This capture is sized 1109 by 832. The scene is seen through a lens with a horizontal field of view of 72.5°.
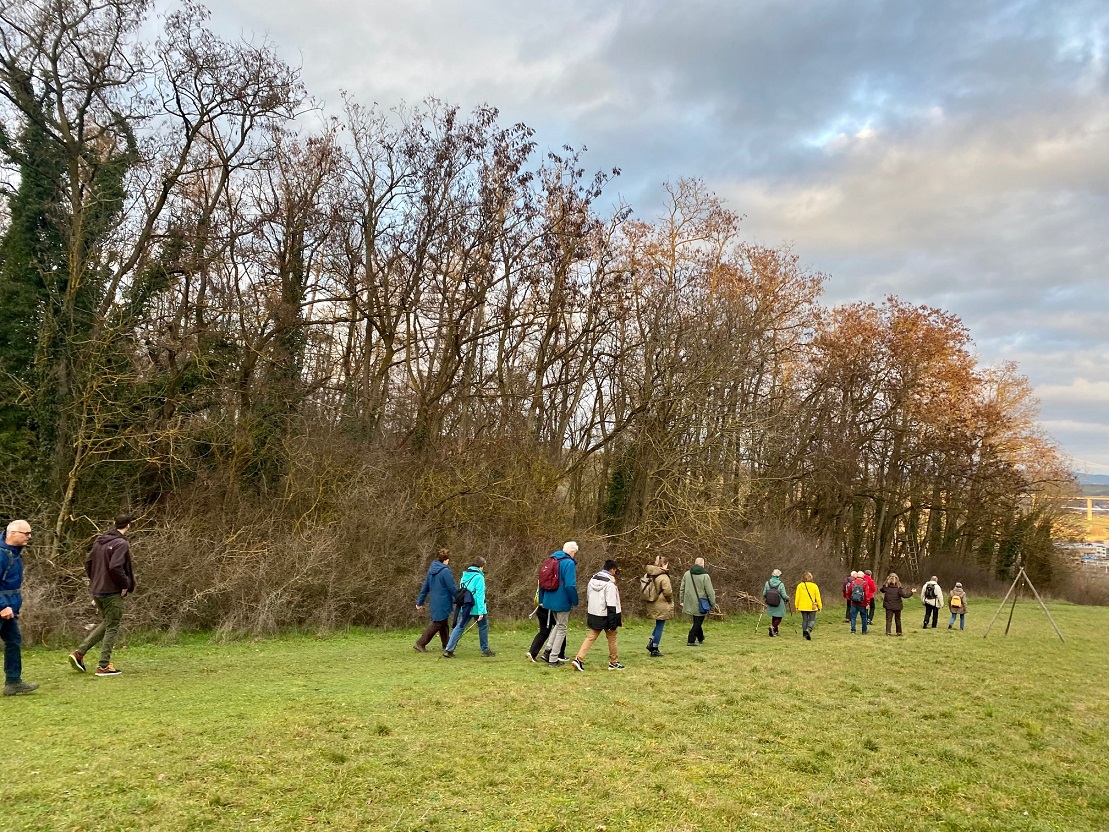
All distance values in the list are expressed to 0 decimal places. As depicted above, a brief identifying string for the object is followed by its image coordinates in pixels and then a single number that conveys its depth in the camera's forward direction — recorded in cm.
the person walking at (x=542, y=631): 1194
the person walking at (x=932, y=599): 2172
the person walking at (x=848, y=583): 2020
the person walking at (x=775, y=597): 1778
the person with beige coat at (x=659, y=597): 1311
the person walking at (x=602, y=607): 1127
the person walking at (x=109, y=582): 925
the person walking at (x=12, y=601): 787
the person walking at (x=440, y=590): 1222
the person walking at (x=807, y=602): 1734
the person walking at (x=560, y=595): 1128
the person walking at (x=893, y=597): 1877
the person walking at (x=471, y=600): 1230
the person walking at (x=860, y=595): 1955
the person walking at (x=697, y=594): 1518
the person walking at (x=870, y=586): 1989
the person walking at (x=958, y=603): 2191
